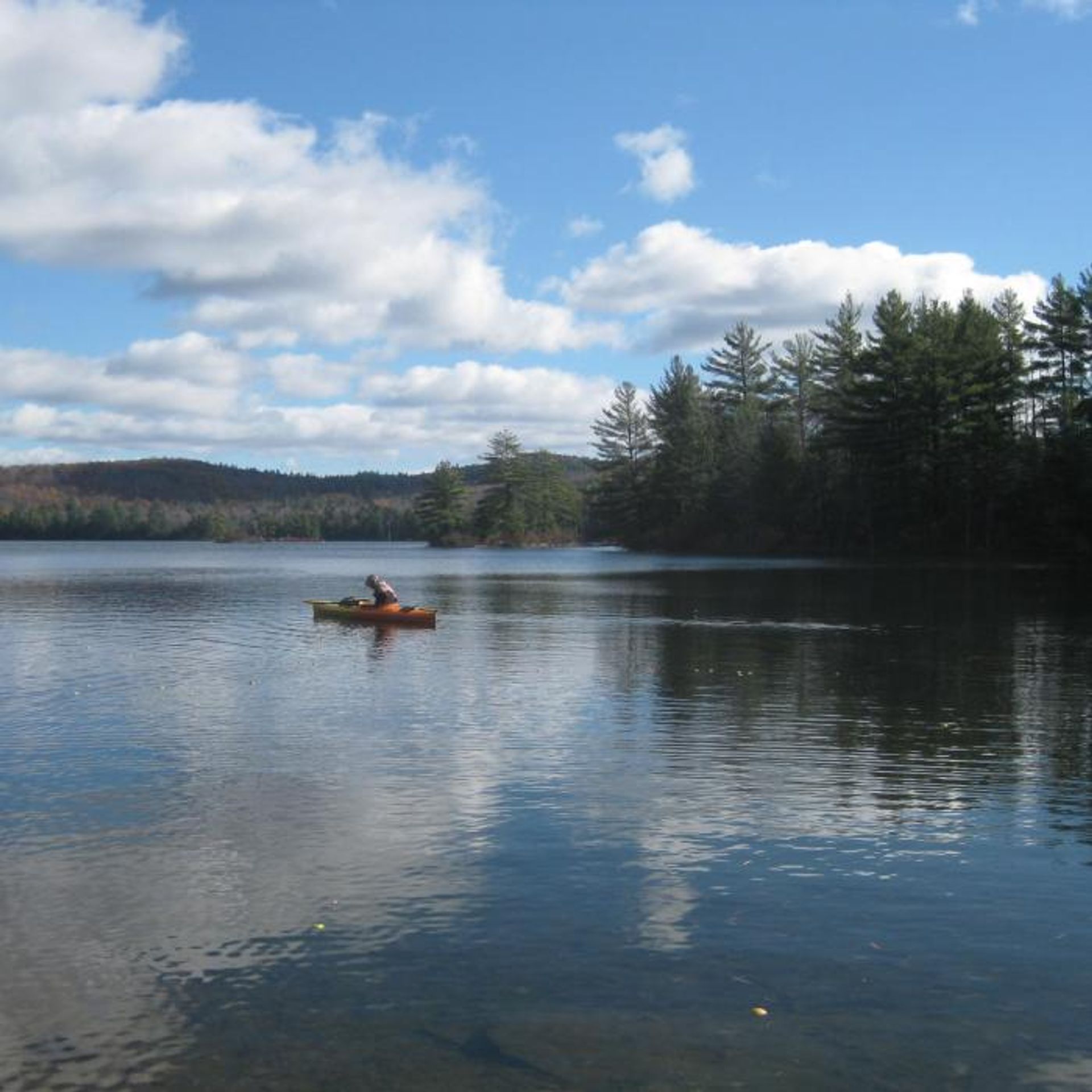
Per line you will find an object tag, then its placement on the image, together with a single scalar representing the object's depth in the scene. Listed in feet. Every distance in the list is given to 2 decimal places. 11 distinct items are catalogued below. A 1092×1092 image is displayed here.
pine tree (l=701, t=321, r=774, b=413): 434.30
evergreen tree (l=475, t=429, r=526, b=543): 567.18
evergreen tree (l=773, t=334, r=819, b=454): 375.45
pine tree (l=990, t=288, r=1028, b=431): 276.82
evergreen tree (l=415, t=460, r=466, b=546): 580.71
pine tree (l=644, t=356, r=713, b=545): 406.41
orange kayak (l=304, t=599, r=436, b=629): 122.83
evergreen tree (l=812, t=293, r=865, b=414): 347.15
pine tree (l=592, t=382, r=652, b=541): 460.55
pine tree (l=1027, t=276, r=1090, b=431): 264.31
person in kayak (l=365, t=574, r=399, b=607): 124.06
